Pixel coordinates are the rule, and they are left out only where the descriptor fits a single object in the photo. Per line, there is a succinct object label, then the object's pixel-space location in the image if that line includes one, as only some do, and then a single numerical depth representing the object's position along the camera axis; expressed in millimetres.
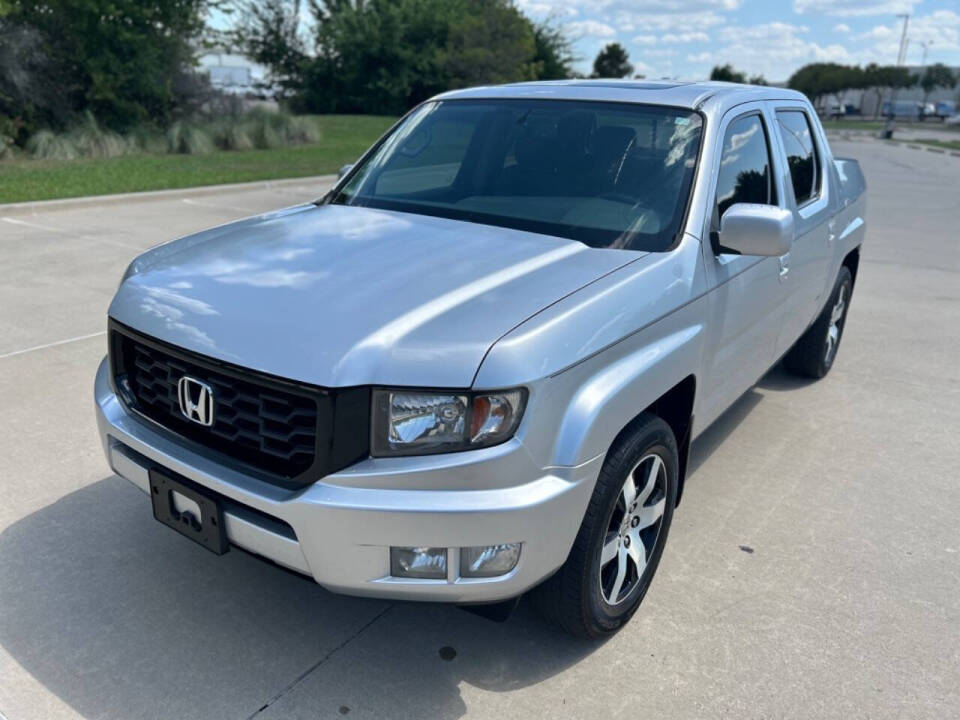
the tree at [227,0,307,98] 41625
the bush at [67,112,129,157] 16906
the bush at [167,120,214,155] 18361
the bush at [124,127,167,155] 17828
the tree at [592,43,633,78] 68750
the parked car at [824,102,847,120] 77250
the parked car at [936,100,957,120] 82688
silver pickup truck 2256
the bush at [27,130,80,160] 16188
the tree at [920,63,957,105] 78875
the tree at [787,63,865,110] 79500
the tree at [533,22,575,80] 44906
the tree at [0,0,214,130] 17109
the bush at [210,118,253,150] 19609
